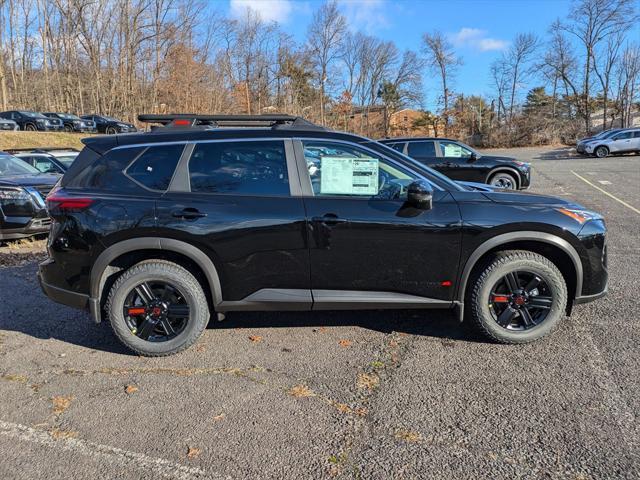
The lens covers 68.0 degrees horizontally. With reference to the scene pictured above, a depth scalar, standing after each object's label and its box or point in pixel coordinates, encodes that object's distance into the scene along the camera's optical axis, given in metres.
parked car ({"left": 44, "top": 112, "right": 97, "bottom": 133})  34.41
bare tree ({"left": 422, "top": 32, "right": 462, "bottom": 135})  51.66
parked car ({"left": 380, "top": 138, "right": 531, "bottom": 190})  12.02
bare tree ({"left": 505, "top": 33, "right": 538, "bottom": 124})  50.33
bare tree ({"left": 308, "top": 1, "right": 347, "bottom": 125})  52.85
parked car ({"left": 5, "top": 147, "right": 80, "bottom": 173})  11.82
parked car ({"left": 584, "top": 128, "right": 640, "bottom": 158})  27.81
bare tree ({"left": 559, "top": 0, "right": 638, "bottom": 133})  47.62
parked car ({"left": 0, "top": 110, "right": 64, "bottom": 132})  32.69
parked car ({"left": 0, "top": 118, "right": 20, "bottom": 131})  29.95
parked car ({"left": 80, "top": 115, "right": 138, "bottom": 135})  34.22
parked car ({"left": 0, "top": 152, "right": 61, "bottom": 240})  7.29
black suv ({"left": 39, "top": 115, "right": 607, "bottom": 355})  3.64
